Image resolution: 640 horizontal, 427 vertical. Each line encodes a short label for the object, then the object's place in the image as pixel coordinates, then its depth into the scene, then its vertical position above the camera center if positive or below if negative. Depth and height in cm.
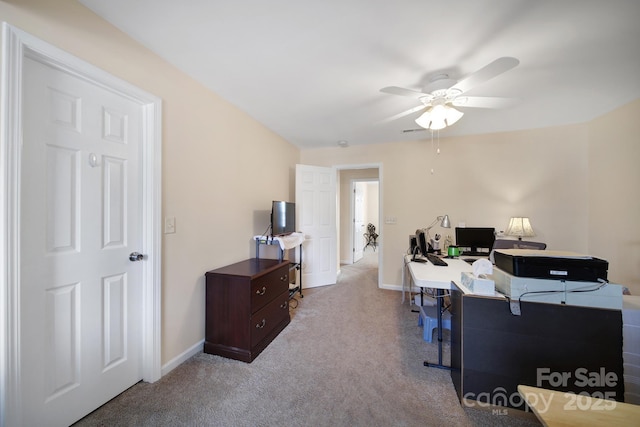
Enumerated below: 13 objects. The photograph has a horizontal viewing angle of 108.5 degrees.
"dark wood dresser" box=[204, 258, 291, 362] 198 -91
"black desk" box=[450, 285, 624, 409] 128 -81
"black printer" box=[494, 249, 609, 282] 130 -32
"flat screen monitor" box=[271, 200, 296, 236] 292 -9
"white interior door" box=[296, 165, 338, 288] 387 -17
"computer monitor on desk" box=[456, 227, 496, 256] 310 -37
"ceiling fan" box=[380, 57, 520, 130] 161 +95
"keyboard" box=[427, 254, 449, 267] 235 -53
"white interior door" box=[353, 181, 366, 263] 603 -25
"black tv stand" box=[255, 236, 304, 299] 283 -60
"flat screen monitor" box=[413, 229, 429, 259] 264 -38
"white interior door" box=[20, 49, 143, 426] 119 -21
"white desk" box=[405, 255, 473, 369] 182 -55
